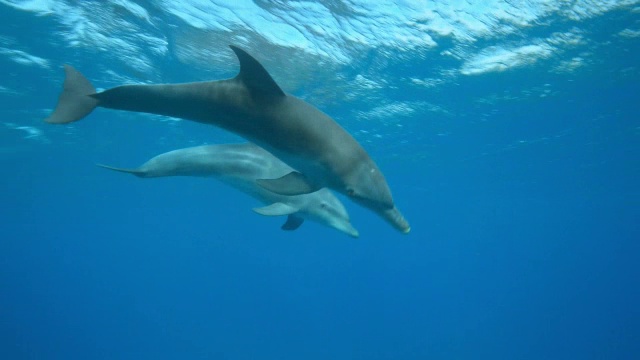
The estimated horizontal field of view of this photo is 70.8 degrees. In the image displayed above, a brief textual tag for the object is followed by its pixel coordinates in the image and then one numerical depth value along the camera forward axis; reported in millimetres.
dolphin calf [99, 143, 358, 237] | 7906
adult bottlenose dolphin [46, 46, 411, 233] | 4590
